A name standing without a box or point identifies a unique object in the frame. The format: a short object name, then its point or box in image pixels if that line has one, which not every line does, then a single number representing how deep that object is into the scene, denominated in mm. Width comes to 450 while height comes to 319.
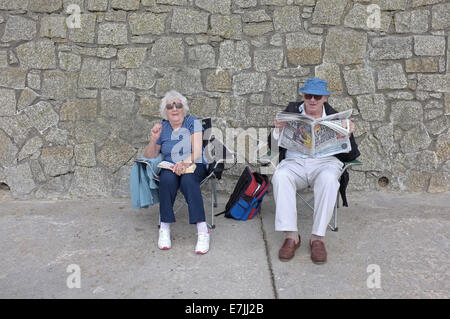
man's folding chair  3432
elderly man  3160
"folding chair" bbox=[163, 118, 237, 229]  3566
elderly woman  3338
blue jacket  3422
